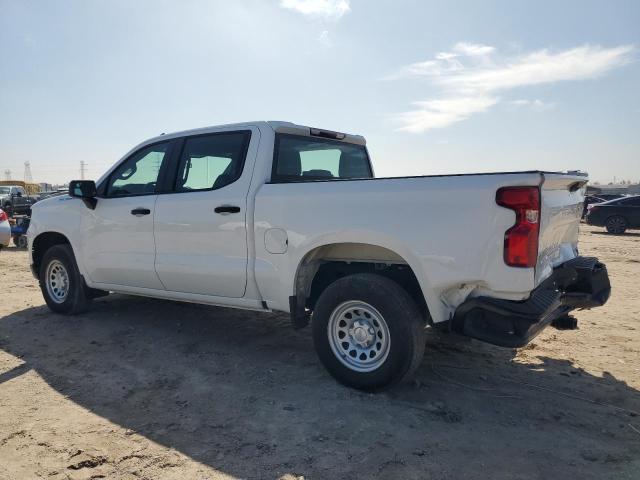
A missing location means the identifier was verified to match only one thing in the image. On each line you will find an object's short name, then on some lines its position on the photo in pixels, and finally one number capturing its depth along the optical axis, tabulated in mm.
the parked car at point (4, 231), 10328
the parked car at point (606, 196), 26117
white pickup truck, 3018
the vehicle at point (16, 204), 20378
